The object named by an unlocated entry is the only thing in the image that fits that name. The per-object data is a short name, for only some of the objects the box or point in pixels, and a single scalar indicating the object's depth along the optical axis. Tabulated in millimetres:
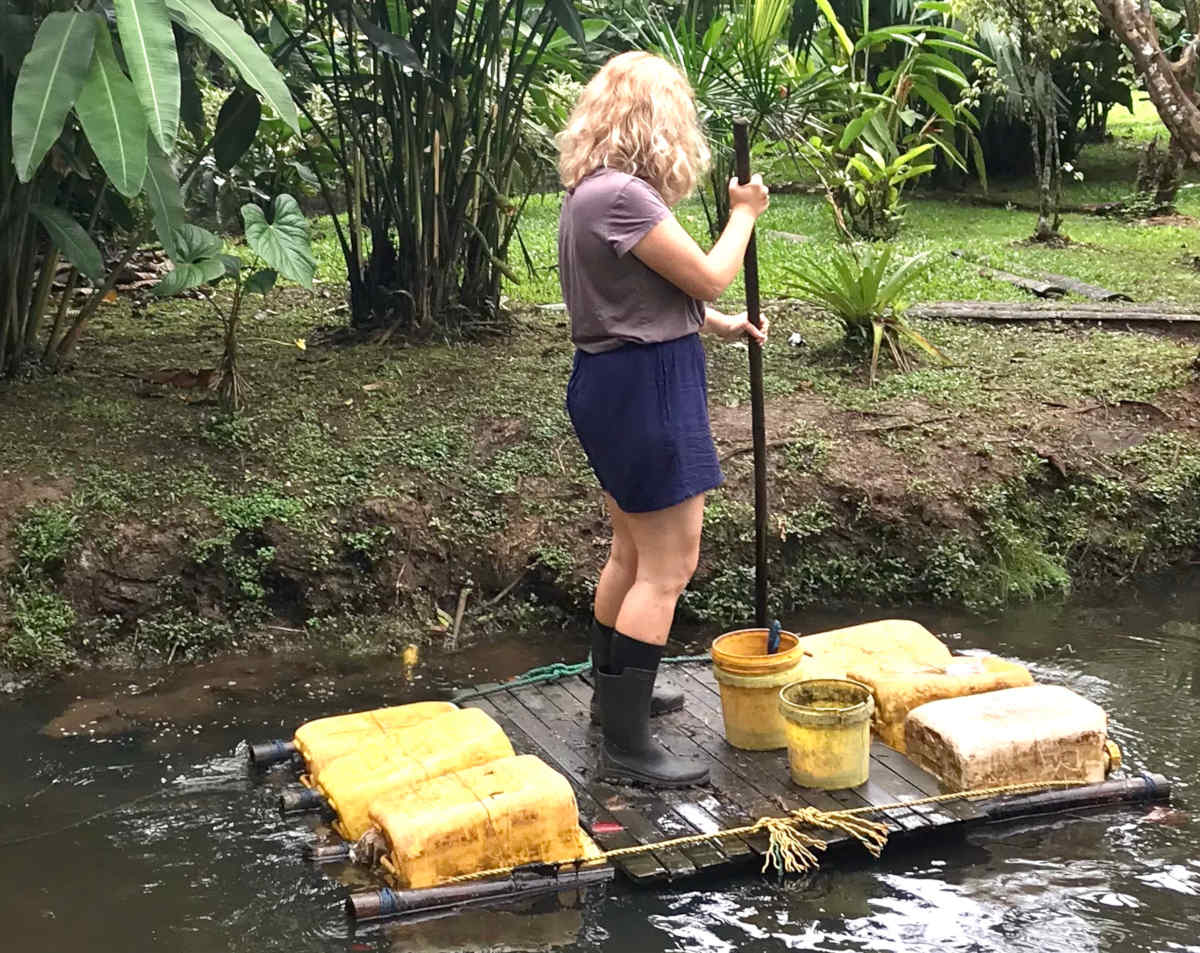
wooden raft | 3516
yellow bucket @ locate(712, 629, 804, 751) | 3908
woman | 3412
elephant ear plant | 5656
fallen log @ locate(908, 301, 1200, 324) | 8023
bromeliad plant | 6902
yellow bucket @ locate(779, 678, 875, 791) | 3682
